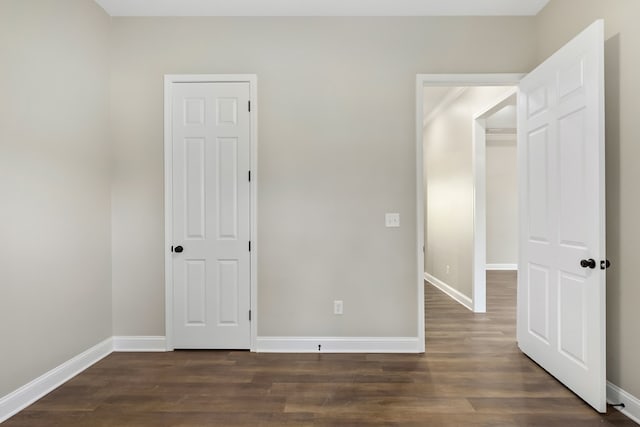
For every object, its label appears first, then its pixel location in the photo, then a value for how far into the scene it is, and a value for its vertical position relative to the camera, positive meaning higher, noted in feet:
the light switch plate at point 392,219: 10.21 -0.16
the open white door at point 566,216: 6.98 -0.08
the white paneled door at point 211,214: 10.23 +0.01
